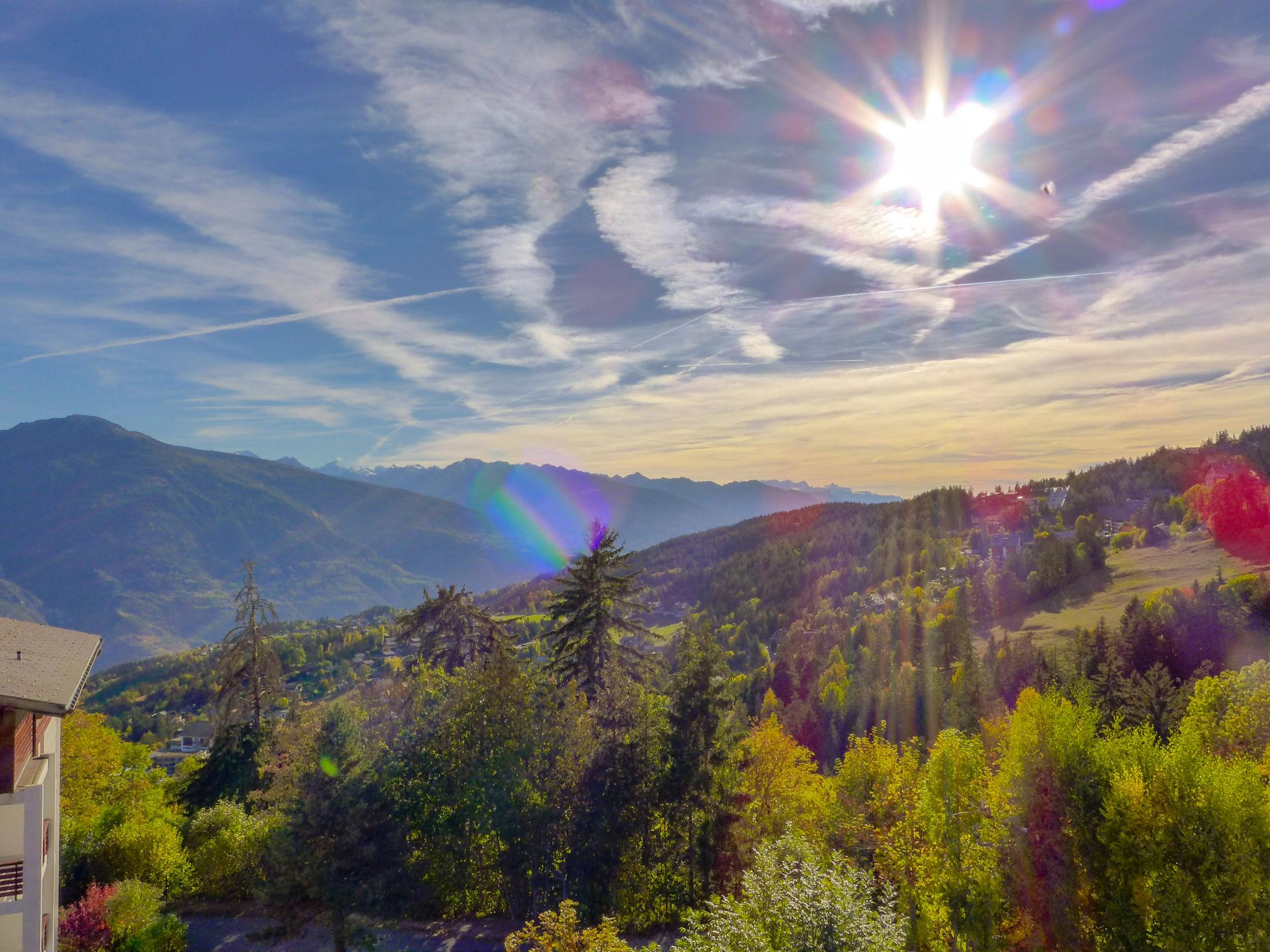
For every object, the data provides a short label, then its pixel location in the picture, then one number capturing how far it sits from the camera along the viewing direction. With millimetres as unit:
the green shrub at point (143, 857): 32562
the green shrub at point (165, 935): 28156
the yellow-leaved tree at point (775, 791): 32250
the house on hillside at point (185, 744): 163125
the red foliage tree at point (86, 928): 26781
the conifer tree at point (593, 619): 37062
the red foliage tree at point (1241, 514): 162500
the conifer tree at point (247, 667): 42031
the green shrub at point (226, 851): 33219
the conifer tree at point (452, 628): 45656
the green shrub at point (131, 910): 27859
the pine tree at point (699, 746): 29734
